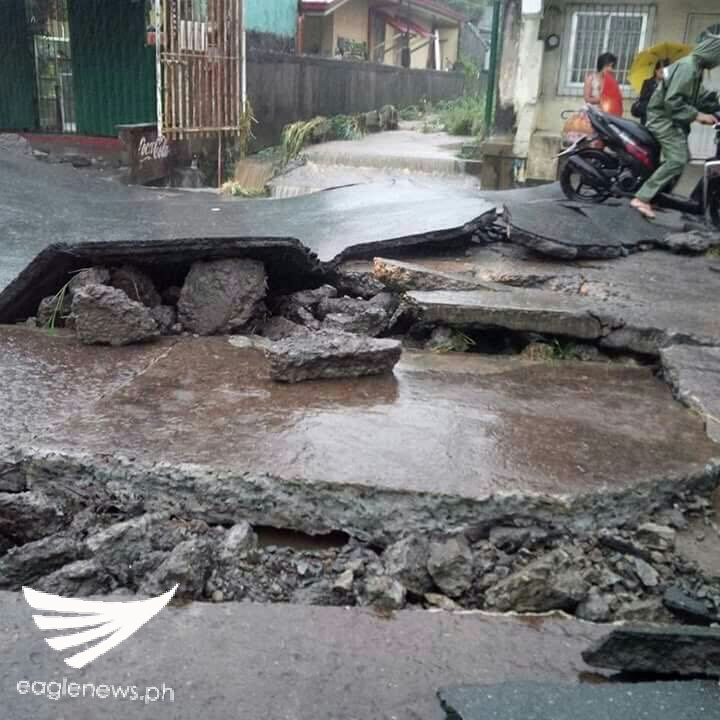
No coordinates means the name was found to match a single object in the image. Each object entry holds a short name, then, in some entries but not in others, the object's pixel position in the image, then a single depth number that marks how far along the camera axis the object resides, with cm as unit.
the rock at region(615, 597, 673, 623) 220
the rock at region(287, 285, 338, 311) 449
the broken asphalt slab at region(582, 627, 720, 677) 181
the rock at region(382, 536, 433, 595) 231
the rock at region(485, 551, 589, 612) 221
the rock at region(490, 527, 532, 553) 245
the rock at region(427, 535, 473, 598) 232
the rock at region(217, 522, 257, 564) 234
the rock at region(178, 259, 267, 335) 421
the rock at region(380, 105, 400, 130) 1756
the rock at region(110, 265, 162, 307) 422
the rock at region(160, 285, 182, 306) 443
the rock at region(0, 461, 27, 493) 269
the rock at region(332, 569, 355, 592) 225
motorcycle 683
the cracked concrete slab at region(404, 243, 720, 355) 405
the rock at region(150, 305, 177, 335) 420
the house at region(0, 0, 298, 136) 1046
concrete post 1052
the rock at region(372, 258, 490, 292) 448
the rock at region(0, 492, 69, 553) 256
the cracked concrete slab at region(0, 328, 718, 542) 251
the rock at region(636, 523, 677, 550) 246
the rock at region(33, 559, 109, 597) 221
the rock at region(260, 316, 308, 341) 425
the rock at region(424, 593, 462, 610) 227
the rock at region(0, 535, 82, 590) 230
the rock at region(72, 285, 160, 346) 388
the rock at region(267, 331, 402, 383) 345
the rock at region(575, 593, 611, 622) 221
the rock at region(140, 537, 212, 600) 218
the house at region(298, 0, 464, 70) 1900
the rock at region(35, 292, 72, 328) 423
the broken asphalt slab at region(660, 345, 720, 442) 318
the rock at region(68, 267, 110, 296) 412
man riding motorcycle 653
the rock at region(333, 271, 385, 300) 461
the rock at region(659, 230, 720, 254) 607
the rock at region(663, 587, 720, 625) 214
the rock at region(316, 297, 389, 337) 422
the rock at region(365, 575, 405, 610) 217
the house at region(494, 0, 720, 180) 1025
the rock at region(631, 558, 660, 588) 233
